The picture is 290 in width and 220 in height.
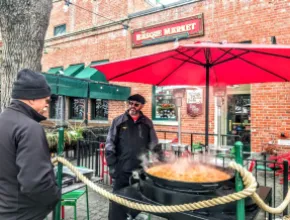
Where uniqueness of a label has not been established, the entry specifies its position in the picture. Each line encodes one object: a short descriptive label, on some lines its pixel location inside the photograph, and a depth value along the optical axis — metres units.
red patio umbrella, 2.55
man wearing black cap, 3.53
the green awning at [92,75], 10.07
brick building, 7.35
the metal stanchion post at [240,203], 1.66
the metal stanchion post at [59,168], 2.20
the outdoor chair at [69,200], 3.33
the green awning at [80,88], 8.59
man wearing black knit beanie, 1.64
